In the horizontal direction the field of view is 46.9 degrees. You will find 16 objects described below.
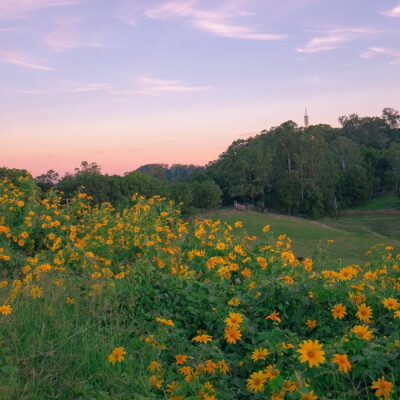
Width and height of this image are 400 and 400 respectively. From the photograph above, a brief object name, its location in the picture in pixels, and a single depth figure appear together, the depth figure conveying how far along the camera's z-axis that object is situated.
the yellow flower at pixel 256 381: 2.30
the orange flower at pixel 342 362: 2.22
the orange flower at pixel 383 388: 2.17
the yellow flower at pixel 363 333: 2.59
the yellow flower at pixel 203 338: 2.88
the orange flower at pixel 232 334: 2.88
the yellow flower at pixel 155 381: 2.49
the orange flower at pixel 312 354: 2.23
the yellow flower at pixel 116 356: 2.61
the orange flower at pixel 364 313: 3.13
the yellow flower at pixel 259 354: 2.67
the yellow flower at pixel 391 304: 3.09
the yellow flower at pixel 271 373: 2.35
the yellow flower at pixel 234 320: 2.99
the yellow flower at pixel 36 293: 3.66
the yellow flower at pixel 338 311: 3.20
